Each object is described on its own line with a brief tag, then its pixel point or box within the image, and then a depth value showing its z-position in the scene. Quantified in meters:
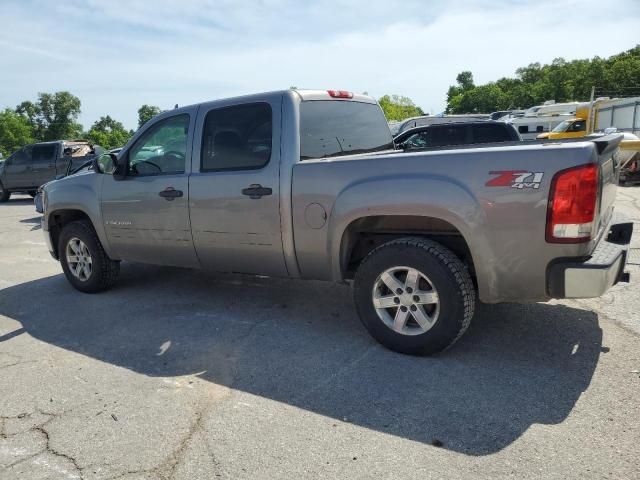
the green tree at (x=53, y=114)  87.81
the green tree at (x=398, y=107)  68.38
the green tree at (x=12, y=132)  80.81
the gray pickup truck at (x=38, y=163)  17.36
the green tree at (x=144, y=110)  97.15
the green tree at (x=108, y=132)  93.76
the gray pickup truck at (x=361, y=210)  3.05
